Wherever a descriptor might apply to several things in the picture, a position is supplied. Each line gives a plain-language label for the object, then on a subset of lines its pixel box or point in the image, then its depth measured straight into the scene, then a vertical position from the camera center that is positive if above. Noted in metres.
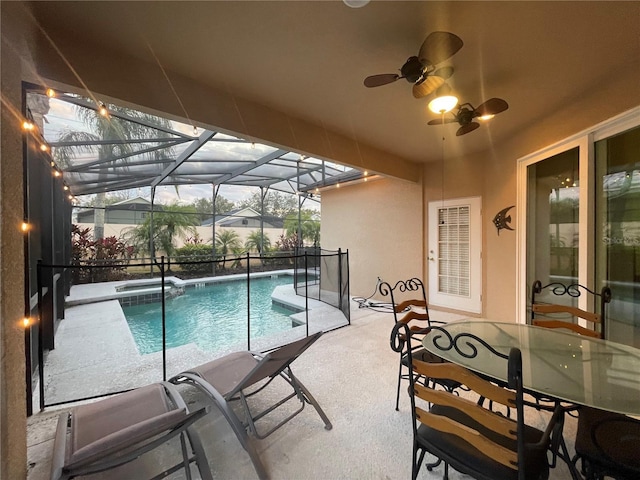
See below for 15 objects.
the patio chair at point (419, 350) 1.72 -0.91
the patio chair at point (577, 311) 2.04 -0.64
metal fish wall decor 3.75 +0.25
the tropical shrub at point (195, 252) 9.30 -0.53
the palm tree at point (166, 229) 8.62 +0.33
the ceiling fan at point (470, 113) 2.22 +1.15
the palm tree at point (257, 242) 10.68 -0.17
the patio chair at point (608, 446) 1.07 -0.95
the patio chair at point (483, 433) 0.97 -0.82
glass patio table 1.23 -0.76
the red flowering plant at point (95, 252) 7.44 -0.42
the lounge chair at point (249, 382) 1.53 -1.04
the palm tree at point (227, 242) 9.91 -0.16
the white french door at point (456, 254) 4.39 -0.32
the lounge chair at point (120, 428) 1.07 -1.02
